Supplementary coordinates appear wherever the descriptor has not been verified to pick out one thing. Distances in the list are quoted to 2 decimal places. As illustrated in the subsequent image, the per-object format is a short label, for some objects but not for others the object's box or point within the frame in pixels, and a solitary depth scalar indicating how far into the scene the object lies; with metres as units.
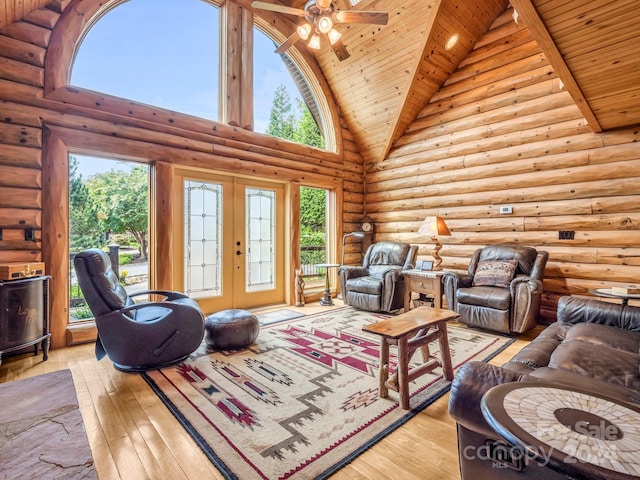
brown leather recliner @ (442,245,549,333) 3.53
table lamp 4.23
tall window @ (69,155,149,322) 3.87
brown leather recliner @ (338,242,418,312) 4.55
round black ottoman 3.07
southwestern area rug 1.67
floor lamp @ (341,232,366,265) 5.58
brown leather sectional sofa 1.15
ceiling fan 3.10
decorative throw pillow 3.88
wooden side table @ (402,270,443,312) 4.16
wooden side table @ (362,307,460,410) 2.13
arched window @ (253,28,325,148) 4.96
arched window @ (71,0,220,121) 3.65
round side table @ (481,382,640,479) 0.73
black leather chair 2.58
